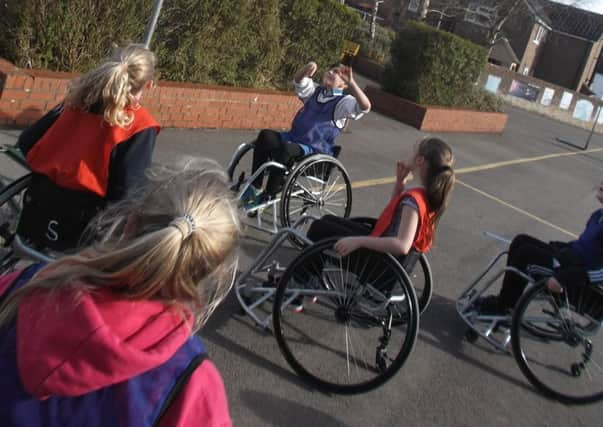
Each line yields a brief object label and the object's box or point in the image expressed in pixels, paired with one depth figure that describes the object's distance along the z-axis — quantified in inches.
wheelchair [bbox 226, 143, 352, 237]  188.4
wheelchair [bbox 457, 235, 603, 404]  151.9
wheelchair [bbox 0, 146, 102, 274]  109.1
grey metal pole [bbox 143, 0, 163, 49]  157.4
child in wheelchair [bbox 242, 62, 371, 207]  196.2
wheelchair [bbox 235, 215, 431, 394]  131.5
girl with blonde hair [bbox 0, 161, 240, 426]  47.8
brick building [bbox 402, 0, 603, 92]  1884.8
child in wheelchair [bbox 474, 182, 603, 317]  149.3
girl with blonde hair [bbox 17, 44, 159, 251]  108.0
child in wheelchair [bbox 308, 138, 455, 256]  130.8
